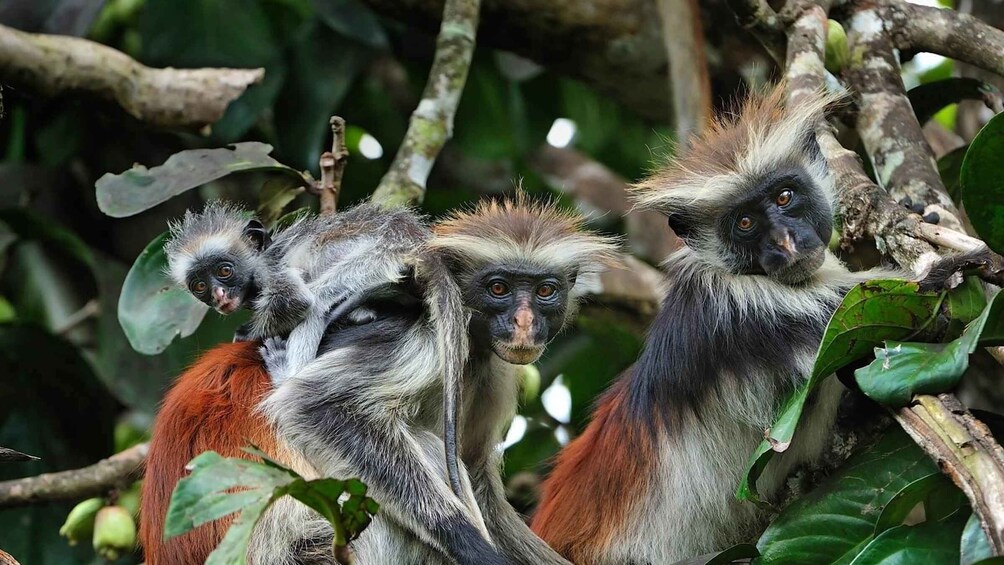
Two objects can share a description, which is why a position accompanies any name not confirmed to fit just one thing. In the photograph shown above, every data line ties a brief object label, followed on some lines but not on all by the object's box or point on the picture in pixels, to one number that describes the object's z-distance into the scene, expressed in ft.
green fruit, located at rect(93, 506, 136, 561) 30.45
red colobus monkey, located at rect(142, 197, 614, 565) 24.59
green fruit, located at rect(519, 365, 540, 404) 32.48
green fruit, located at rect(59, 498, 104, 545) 31.53
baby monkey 27.45
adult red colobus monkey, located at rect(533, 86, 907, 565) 25.03
